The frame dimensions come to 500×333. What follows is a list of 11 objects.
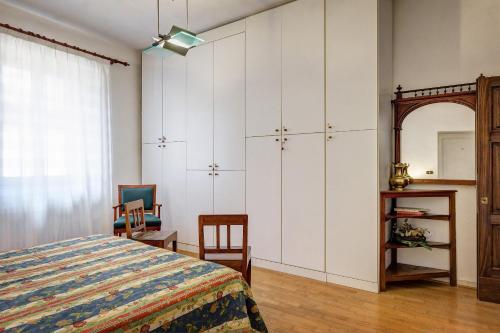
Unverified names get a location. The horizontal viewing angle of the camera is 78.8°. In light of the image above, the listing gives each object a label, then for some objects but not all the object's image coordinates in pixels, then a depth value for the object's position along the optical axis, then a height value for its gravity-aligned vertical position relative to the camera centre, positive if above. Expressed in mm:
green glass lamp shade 2372 +1023
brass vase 3070 -136
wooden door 2631 -156
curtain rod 3199 +1456
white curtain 3195 +245
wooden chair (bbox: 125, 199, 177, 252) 2744 -677
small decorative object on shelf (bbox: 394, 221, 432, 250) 2930 -701
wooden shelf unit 2848 -761
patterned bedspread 1100 -543
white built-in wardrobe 2908 +341
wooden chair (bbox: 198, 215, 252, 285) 2277 -669
